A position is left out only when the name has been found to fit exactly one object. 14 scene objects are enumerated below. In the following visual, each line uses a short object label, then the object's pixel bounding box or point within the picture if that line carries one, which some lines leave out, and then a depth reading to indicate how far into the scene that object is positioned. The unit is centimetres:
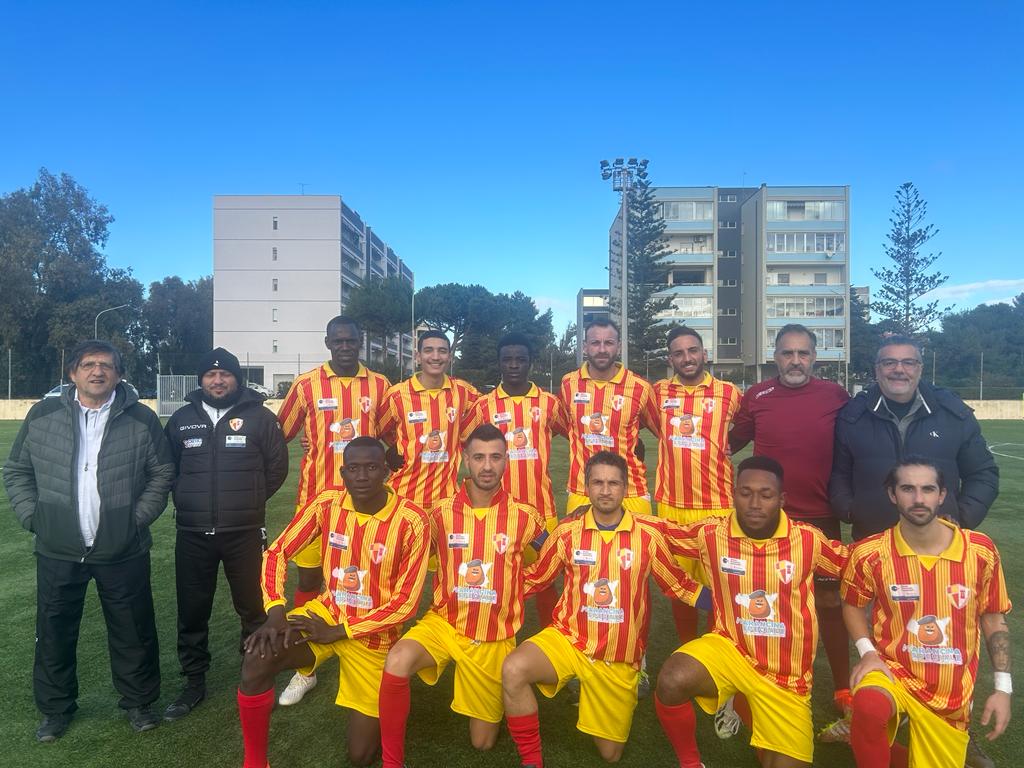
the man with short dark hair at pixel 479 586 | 321
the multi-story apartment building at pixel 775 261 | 4609
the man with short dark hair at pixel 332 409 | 441
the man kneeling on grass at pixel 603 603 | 311
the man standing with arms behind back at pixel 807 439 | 361
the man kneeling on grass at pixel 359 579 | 311
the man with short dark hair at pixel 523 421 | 426
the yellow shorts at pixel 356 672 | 317
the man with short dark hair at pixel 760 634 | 285
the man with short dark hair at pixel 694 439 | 411
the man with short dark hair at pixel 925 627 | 265
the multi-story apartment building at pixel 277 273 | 5109
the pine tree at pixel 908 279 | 3553
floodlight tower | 1945
